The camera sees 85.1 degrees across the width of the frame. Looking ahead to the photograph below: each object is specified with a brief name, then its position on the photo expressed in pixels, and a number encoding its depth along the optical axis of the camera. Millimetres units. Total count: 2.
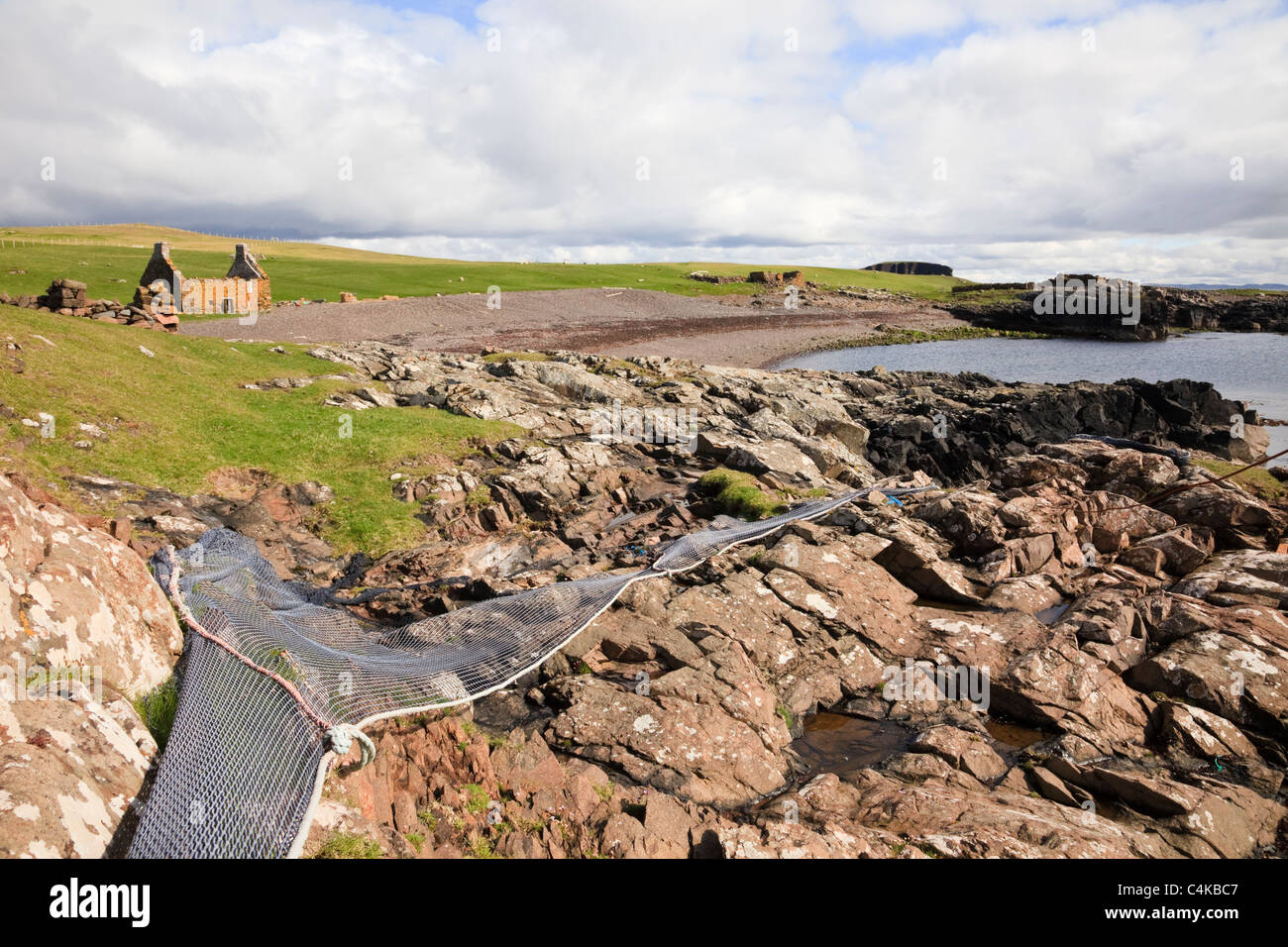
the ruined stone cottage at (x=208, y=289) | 47162
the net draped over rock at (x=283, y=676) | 6609
